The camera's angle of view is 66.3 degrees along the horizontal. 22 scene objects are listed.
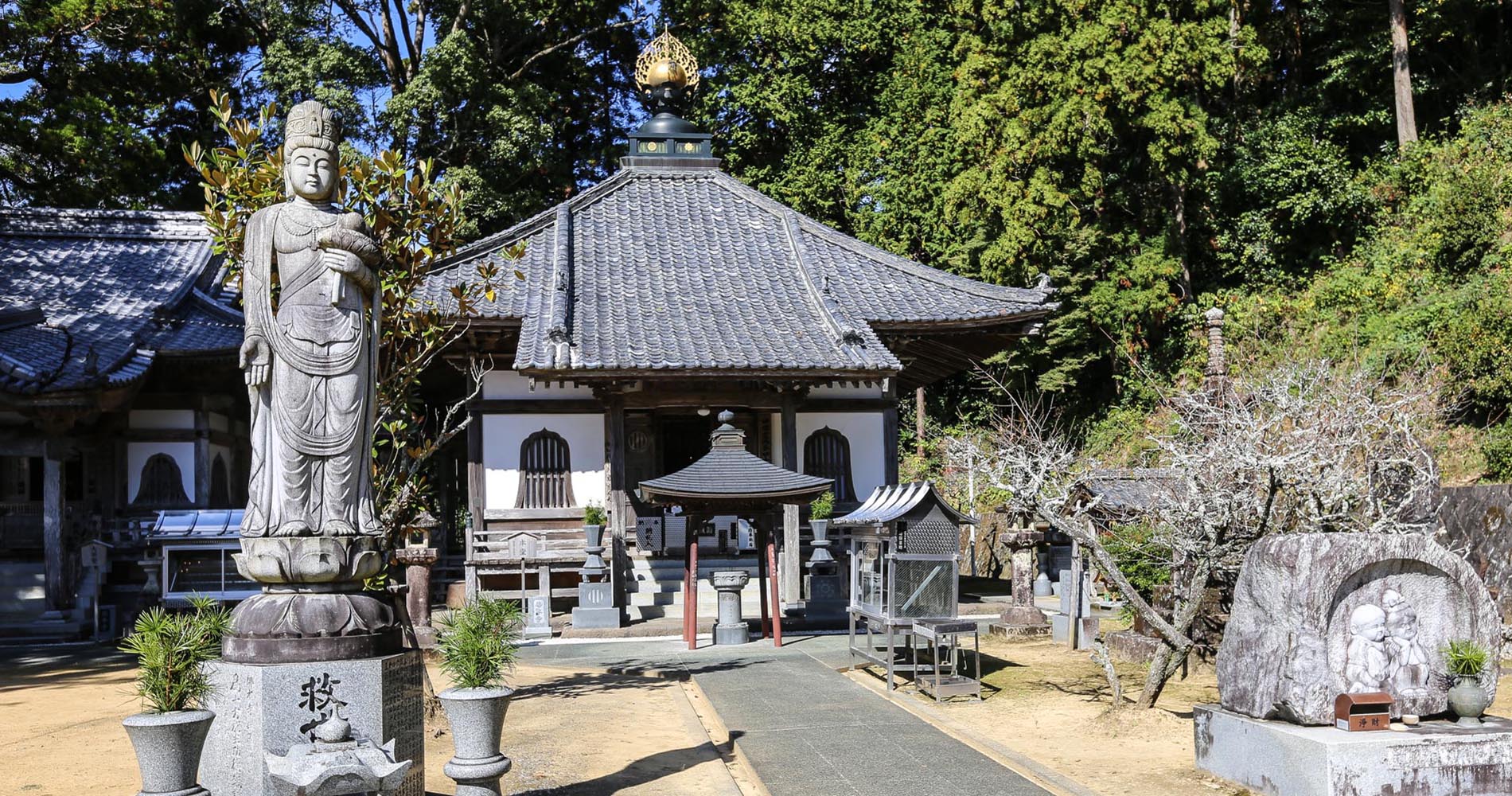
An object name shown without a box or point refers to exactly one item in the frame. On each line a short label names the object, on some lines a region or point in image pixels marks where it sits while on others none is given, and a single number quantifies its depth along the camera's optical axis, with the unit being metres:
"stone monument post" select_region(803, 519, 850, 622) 16.73
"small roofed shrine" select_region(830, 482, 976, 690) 11.27
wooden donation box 6.59
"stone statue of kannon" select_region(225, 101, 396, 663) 6.14
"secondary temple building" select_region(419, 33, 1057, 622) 17.58
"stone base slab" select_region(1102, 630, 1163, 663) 12.31
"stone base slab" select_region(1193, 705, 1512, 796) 6.30
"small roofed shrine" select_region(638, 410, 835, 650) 14.45
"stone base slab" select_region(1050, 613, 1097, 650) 13.75
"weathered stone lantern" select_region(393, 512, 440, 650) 13.06
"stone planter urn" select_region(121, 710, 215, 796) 5.45
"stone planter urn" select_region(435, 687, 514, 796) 6.24
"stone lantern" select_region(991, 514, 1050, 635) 15.03
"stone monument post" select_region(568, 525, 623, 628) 16.05
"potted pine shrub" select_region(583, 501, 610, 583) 16.41
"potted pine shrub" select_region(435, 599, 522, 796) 6.25
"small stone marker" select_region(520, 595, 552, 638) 15.84
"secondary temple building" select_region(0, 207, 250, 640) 17.03
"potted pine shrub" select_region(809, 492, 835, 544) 17.47
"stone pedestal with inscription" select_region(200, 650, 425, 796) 5.84
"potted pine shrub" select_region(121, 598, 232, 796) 5.47
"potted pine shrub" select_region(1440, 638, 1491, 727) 6.68
